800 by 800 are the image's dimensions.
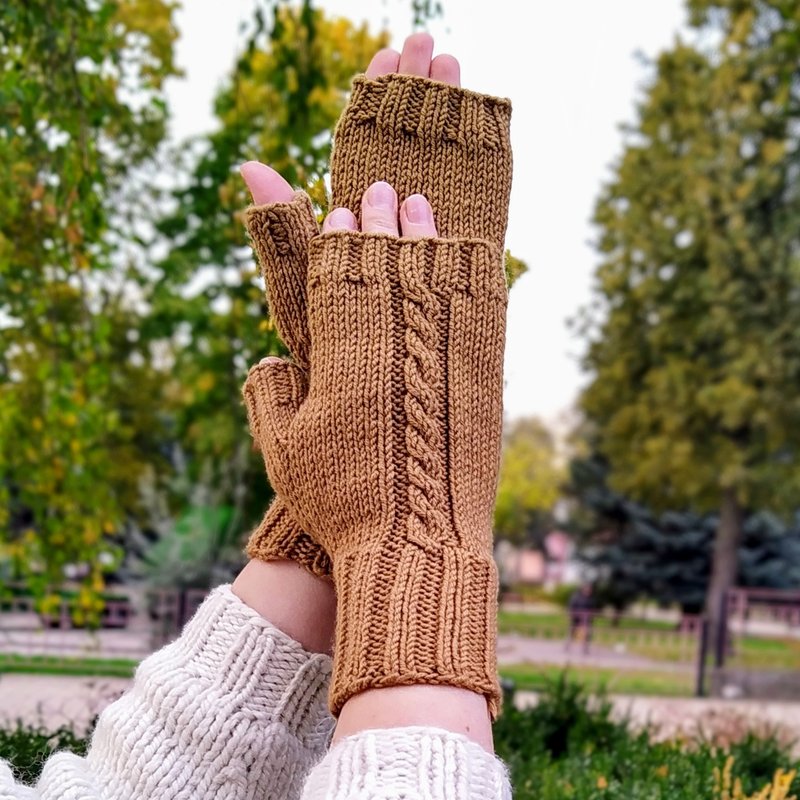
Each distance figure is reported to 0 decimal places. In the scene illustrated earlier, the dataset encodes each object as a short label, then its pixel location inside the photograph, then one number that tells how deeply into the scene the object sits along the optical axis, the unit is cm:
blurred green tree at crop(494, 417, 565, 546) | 1791
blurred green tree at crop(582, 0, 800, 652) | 998
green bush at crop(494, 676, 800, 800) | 156
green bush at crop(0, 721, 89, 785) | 125
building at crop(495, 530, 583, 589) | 2326
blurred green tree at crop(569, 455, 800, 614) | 1319
